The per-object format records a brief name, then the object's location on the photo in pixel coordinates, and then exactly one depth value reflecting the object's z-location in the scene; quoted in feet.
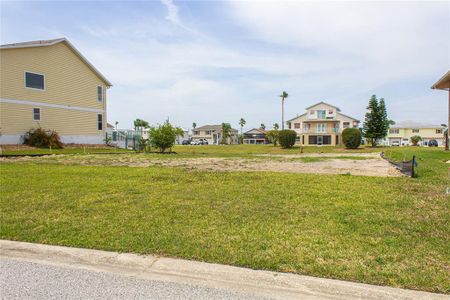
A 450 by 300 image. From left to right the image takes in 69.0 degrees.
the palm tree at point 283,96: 249.34
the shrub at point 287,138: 145.69
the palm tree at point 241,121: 416.05
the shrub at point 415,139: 214.92
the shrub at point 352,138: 132.16
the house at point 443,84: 60.65
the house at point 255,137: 329.52
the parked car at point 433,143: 225.54
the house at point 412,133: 258.78
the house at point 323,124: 200.23
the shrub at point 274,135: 176.86
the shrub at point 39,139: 84.34
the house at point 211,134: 331.57
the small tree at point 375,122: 164.14
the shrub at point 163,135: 89.30
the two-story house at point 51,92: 82.12
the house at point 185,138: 314.65
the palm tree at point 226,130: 312.09
